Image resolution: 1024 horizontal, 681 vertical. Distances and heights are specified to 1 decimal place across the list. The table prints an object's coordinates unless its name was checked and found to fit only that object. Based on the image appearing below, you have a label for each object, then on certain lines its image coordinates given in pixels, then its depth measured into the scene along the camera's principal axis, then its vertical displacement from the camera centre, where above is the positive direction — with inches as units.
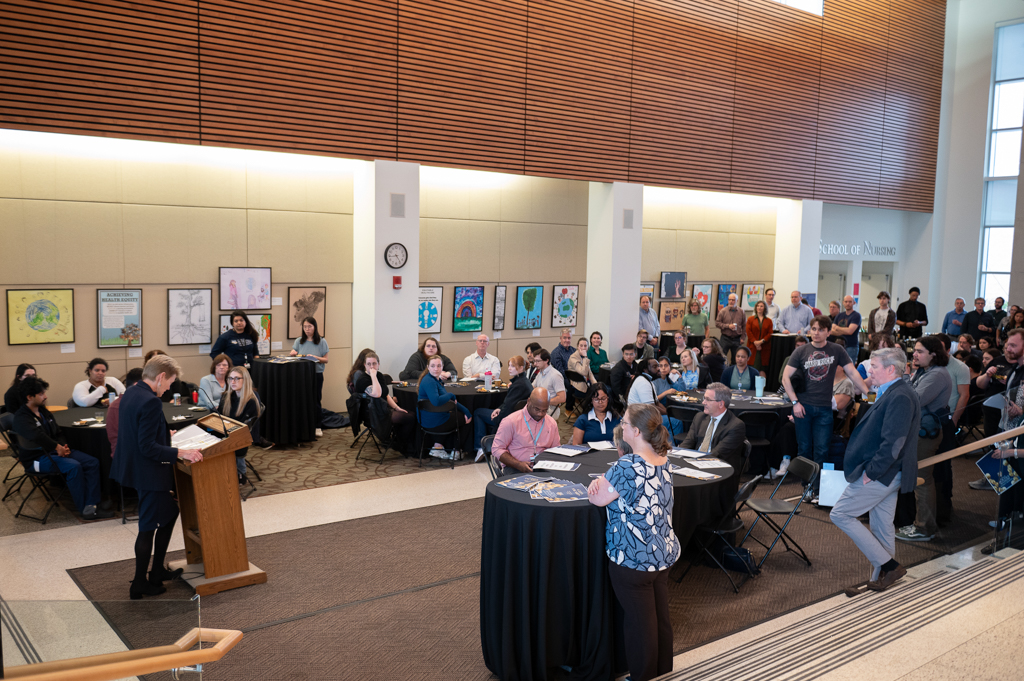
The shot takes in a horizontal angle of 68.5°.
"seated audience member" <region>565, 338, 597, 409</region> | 428.9 -50.9
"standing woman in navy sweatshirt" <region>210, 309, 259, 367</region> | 378.5 -36.6
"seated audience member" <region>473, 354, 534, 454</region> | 311.4 -52.1
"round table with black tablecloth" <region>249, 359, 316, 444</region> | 368.5 -61.4
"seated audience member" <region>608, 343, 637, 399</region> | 405.4 -50.5
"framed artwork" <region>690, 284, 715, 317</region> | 603.5 -10.4
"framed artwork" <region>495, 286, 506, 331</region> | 499.5 -19.9
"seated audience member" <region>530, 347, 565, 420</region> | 344.2 -49.3
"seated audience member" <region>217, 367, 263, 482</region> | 297.7 -51.9
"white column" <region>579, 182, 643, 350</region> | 506.9 +13.8
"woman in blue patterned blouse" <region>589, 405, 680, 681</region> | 149.6 -49.4
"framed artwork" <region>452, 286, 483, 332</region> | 482.0 -21.1
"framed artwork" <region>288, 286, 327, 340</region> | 420.5 -19.0
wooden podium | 209.2 -69.3
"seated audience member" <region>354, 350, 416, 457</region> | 348.5 -57.1
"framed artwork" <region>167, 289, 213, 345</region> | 382.0 -24.4
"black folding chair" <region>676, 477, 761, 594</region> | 215.5 -71.5
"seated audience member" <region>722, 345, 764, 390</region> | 369.7 -44.7
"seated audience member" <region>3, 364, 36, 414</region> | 255.1 -46.0
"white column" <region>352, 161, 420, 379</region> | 408.8 +8.2
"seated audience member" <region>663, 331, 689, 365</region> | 473.7 -49.4
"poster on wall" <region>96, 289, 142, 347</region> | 362.9 -24.5
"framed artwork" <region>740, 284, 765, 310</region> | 634.2 -9.9
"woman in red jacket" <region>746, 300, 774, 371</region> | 542.3 -37.5
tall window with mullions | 703.7 +127.7
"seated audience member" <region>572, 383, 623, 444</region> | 272.5 -52.9
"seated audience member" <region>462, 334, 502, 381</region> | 418.9 -49.1
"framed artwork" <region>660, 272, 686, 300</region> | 580.9 -3.7
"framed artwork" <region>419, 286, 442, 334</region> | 466.3 -21.6
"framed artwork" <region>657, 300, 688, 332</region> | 585.0 -25.6
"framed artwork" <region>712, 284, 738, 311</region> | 620.4 -10.2
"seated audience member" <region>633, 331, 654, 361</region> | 453.7 -41.6
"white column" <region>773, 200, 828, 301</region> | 627.8 +32.1
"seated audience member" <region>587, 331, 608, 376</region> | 460.4 -46.3
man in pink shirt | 243.3 -50.5
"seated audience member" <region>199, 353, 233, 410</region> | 319.0 -48.4
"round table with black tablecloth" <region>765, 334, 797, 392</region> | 539.2 -49.4
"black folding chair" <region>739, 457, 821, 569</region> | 229.9 -68.3
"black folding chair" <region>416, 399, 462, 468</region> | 334.6 -62.6
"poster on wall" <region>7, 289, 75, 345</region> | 342.0 -23.4
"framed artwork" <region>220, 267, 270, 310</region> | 397.7 -9.7
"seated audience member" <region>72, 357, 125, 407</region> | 307.4 -50.2
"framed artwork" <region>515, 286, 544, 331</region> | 510.9 -19.3
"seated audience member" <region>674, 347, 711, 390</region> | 379.6 -46.4
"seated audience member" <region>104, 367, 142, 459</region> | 224.4 -46.0
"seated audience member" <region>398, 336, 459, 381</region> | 401.4 -46.7
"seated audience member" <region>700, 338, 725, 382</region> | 414.6 -42.3
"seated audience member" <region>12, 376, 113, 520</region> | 251.8 -64.2
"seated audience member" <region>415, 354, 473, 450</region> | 335.9 -52.7
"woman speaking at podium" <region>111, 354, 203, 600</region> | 195.0 -49.8
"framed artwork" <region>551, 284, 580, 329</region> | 527.5 -17.9
